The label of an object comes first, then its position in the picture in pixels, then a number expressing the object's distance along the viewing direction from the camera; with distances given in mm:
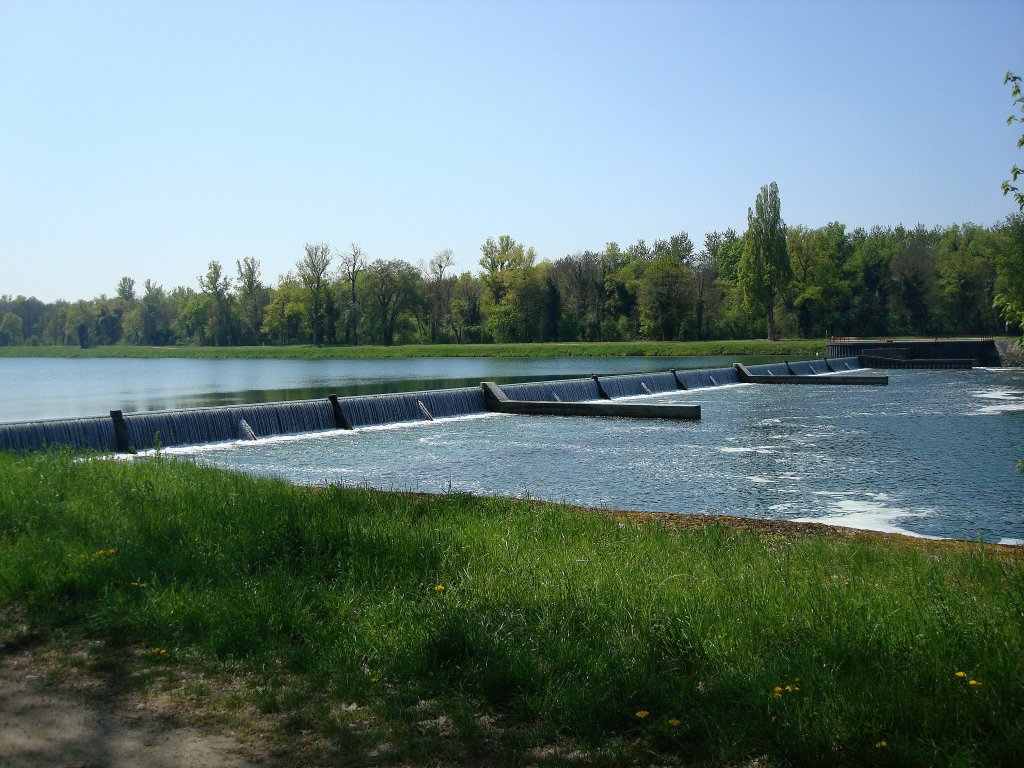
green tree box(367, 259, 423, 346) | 89625
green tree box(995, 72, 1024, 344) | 5359
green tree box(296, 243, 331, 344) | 93688
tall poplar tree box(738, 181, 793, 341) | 72500
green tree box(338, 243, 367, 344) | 92562
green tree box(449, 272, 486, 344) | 93938
